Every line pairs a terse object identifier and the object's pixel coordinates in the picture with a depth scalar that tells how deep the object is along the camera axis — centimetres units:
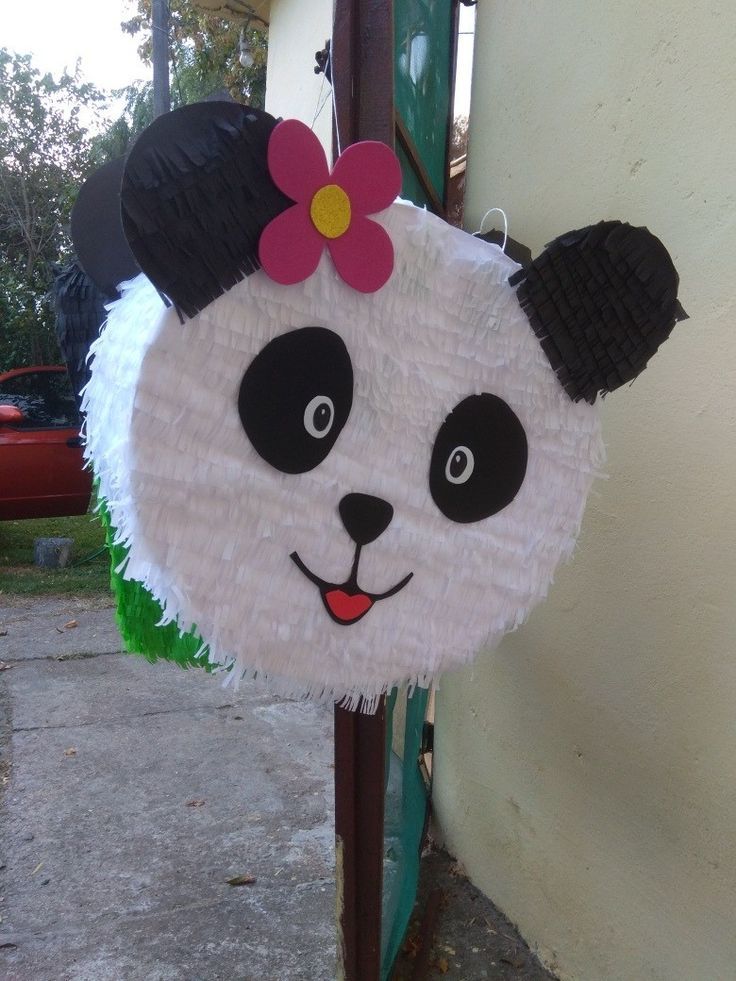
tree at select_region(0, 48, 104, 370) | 1142
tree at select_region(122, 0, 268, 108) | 777
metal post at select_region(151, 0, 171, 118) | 614
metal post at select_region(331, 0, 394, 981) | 126
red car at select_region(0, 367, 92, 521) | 641
